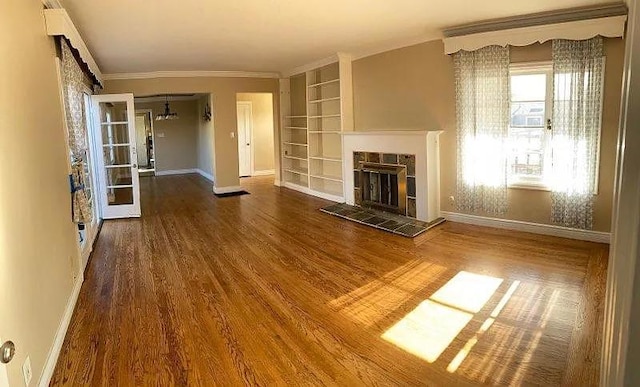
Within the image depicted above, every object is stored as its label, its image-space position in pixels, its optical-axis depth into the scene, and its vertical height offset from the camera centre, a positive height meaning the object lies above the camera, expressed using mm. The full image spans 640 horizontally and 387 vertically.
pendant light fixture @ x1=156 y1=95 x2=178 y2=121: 12023 +545
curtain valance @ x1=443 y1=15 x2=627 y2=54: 4336 +965
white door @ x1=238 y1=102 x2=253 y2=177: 11820 -133
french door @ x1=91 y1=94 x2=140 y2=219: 6832 -332
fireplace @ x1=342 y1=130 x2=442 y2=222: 5742 -565
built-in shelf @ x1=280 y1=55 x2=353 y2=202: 7309 +117
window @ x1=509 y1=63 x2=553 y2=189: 4945 +20
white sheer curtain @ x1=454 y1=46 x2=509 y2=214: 5160 +18
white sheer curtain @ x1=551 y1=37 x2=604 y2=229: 4531 -19
